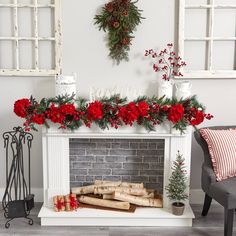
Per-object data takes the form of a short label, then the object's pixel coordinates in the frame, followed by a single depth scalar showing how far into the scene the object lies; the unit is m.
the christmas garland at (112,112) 3.07
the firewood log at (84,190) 3.44
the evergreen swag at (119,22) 3.35
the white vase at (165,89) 3.29
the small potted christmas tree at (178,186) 3.18
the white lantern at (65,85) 3.22
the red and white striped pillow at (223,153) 3.10
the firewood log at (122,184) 3.47
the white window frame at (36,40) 3.42
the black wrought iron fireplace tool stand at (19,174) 3.22
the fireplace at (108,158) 3.22
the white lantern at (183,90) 3.24
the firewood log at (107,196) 3.36
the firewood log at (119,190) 3.38
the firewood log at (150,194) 3.42
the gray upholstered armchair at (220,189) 2.82
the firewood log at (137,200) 3.32
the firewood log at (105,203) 3.28
